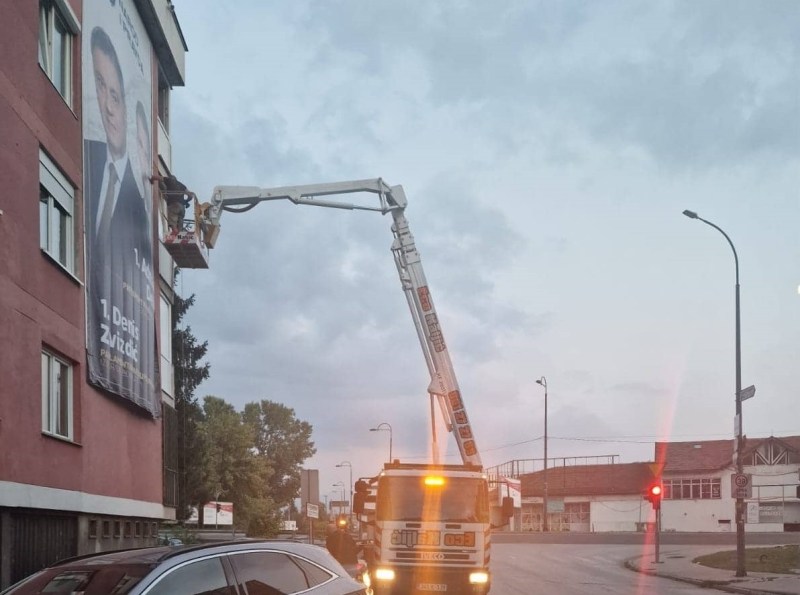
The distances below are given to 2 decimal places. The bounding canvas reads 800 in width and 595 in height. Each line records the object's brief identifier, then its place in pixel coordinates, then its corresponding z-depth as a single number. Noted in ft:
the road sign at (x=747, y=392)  82.51
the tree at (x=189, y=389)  151.46
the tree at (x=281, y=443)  336.70
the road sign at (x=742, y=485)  84.43
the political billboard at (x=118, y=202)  57.82
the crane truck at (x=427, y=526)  55.16
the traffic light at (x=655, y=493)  107.34
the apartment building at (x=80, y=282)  44.60
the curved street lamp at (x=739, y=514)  84.48
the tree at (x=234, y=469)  211.41
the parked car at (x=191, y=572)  20.17
